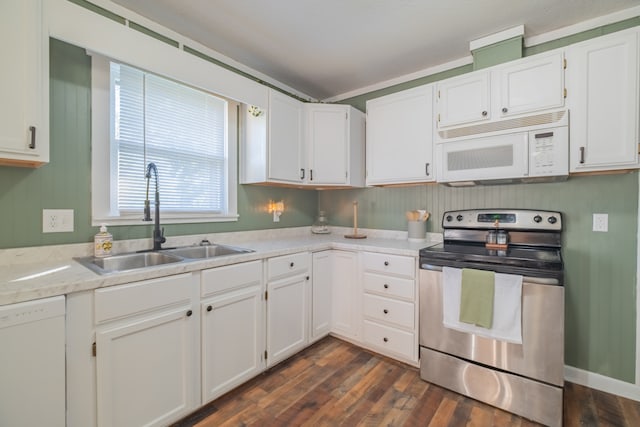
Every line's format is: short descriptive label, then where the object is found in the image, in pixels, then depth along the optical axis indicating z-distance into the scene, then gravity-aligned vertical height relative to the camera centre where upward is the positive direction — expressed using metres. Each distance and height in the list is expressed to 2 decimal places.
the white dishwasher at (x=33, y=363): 1.06 -0.60
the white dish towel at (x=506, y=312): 1.72 -0.61
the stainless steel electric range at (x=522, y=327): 1.66 -0.72
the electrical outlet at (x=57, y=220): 1.64 -0.07
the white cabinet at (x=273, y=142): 2.52 +0.62
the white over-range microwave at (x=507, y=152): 1.91 +0.44
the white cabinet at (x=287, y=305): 2.13 -0.75
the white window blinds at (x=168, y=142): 1.96 +0.52
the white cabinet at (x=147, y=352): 1.32 -0.73
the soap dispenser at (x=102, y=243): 1.73 -0.21
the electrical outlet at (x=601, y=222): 2.00 -0.06
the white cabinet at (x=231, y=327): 1.73 -0.76
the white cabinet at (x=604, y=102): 1.71 +0.69
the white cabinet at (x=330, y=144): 2.85 +0.68
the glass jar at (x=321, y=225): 3.36 -0.17
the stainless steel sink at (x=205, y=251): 2.09 -0.31
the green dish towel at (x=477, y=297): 1.77 -0.54
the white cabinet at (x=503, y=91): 1.92 +0.88
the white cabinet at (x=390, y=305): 2.23 -0.77
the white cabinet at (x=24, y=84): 1.26 +0.57
